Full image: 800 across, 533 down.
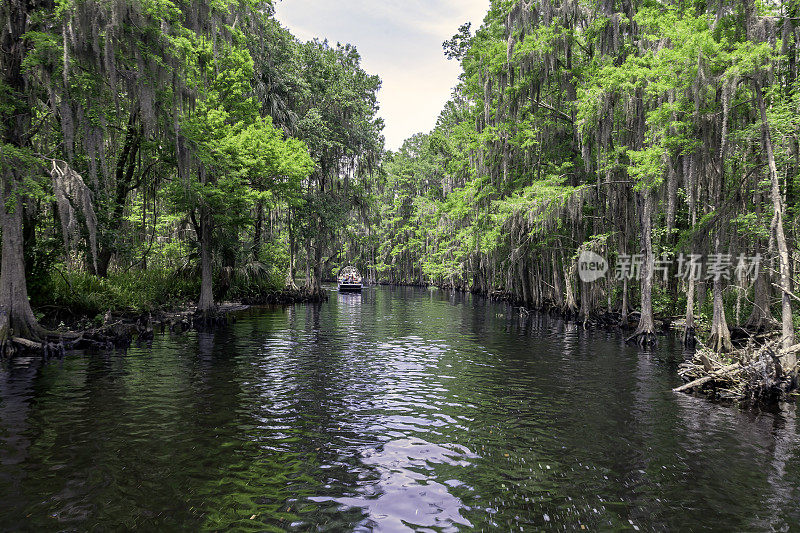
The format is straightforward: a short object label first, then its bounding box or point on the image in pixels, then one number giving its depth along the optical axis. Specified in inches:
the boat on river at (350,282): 2165.4
